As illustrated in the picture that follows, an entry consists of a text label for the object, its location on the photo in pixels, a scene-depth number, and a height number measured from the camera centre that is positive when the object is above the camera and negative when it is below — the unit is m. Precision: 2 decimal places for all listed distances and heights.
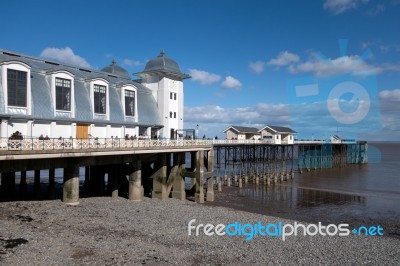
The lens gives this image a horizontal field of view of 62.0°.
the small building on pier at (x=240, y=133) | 45.78 -0.23
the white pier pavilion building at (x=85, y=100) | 19.38 +2.32
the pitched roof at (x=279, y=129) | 49.34 +0.32
